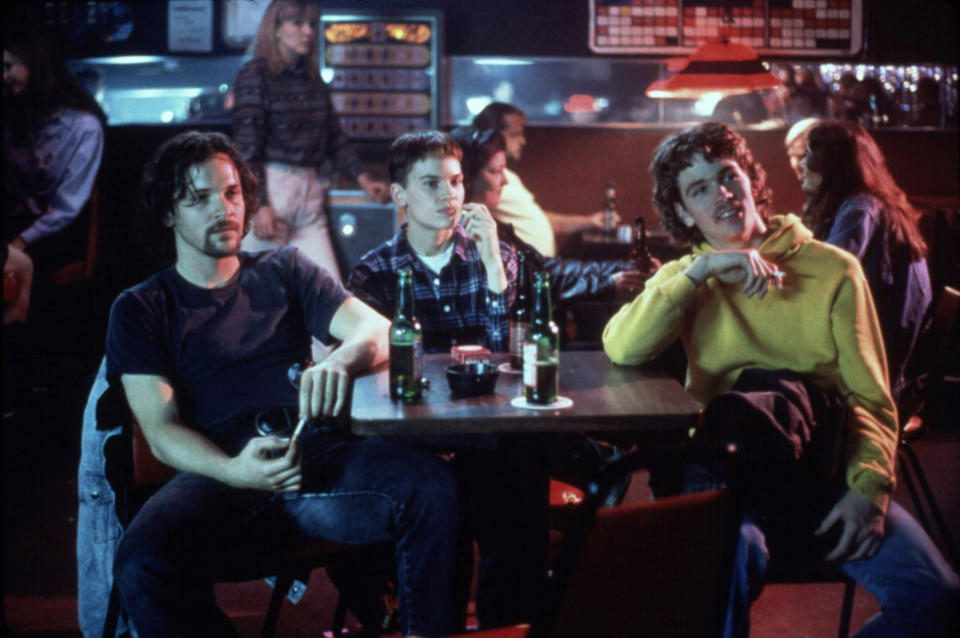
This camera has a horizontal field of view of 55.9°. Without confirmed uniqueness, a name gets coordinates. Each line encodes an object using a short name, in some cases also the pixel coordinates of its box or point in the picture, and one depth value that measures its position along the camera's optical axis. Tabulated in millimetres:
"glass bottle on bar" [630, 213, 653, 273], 3402
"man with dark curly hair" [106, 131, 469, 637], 1816
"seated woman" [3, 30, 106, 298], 4438
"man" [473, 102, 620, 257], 5074
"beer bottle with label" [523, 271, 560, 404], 1770
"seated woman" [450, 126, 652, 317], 3285
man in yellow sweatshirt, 1763
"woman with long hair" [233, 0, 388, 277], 5078
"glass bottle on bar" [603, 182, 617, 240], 5781
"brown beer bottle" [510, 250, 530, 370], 2148
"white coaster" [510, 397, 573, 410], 1750
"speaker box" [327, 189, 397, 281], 5281
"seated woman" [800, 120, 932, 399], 3105
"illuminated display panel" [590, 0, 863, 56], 5875
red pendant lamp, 4062
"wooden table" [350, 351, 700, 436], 1689
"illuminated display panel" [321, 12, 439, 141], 5582
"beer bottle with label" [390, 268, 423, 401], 1867
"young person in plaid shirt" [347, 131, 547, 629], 2555
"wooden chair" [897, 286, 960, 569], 2596
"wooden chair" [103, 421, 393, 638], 1915
